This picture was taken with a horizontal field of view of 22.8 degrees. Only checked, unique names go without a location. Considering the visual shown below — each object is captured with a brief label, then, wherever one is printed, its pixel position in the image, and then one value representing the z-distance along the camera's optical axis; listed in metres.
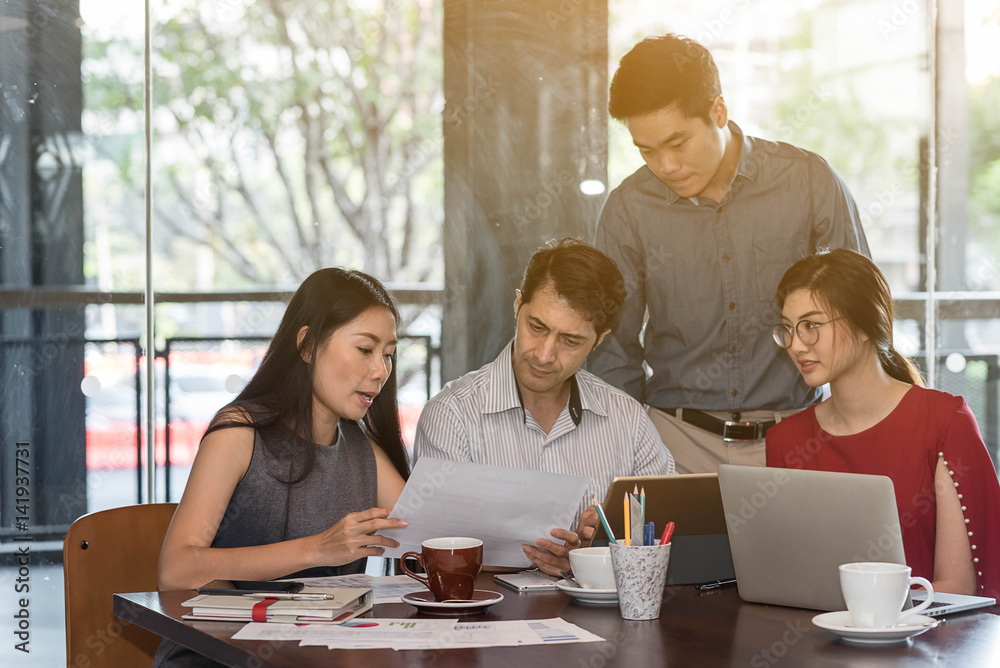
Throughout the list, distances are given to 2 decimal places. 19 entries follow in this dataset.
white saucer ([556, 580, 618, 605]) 3.63
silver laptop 3.51
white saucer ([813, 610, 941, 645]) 3.41
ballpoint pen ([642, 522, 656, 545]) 3.57
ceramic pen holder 3.54
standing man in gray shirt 4.62
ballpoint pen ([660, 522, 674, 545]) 3.59
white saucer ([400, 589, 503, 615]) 3.58
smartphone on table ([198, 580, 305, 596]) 3.59
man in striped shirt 4.23
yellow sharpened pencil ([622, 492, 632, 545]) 3.57
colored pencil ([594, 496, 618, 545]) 3.59
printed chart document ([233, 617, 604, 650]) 3.41
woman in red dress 3.93
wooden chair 4.01
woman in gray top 3.96
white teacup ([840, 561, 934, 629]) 3.43
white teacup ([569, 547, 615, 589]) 3.65
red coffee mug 3.60
